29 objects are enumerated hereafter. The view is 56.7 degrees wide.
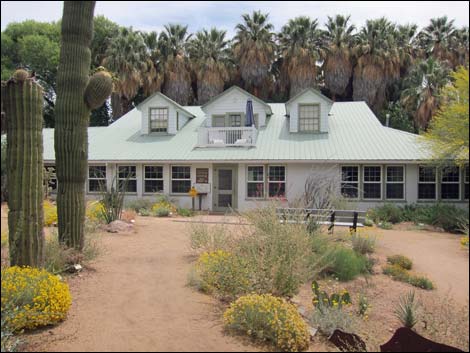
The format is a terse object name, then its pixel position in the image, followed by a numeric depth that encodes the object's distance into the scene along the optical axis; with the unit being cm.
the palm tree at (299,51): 3184
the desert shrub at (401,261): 955
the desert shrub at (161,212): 1900
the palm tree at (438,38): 3081
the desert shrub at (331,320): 590
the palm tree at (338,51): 3247
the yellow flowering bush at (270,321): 539
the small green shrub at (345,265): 900
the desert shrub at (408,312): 577
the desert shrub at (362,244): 1075
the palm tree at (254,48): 3078
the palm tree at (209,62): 2577
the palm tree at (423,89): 2147
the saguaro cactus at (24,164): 679
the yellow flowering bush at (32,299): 550
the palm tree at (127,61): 2298
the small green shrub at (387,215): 1795
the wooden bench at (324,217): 936
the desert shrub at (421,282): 798
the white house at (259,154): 2016
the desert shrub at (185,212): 1974
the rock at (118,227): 1294
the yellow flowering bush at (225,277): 720
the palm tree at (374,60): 3108
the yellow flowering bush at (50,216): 1280
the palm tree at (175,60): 2380
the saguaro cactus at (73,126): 883
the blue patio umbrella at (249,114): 2288
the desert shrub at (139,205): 2030
